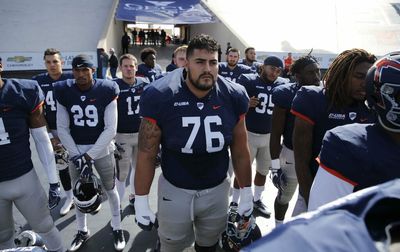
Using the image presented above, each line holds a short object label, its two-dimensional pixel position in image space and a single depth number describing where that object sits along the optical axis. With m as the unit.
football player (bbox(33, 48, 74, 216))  4.20
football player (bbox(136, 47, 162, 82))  5.98
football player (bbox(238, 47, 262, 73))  7.34
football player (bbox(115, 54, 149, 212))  4.24
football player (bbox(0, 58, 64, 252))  2.58
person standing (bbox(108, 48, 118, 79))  12.02
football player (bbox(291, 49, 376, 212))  2.11
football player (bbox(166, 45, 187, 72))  5.10
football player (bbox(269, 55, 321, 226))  3.20
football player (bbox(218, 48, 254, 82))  6.18
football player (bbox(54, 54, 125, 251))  3.36
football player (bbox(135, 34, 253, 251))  2.33
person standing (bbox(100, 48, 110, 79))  11.87
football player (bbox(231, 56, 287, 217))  4.28
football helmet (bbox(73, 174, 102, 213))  3.22
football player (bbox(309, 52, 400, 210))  1.30
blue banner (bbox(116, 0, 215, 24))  17.14
